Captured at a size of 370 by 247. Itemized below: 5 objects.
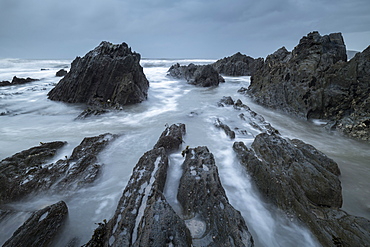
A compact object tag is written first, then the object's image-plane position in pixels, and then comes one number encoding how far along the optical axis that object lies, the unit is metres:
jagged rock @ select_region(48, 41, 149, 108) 15.45
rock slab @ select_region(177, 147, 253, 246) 3.15
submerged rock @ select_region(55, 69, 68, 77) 33.38
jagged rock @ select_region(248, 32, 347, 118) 12.06
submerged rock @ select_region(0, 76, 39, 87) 23.44
